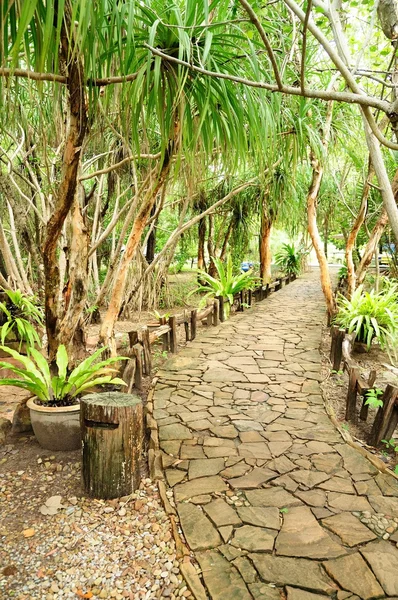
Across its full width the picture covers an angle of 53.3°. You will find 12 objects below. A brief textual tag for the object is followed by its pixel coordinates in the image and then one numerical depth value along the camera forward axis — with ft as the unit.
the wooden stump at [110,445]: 6.68
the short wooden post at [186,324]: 16.95
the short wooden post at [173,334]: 15.12
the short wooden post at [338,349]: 13.65
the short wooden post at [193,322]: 17.24
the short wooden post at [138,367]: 11.43
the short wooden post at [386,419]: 8.44
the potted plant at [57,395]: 8.04
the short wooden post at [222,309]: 21.62
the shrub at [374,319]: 15.72
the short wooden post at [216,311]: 20.35
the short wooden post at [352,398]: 10.03
